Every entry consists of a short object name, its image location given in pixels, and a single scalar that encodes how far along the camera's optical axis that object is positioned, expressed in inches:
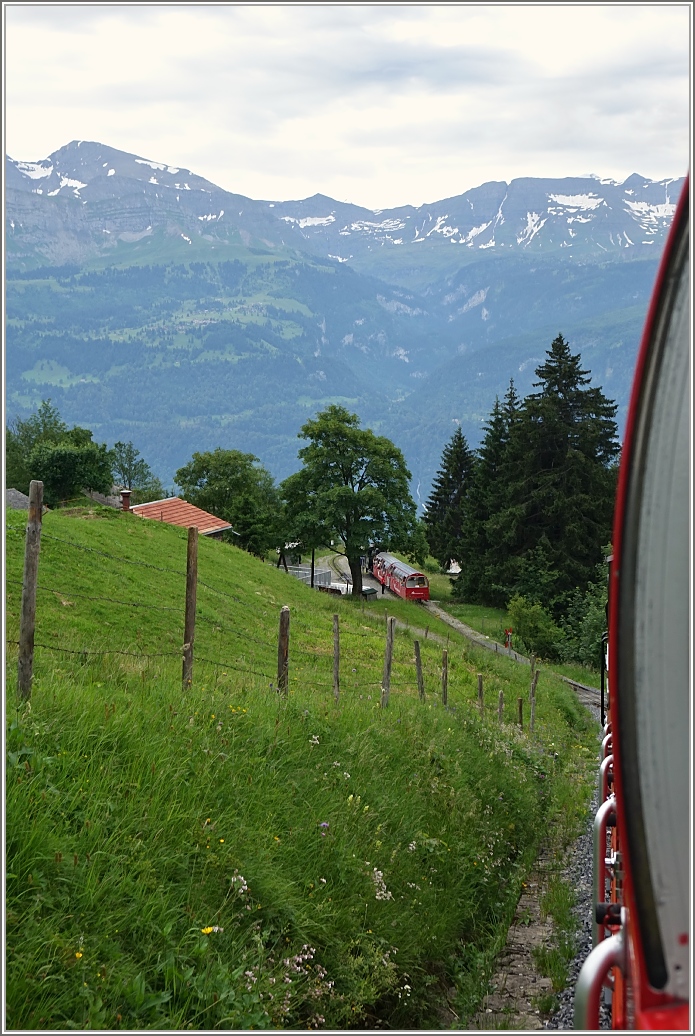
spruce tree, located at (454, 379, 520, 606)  2399.1
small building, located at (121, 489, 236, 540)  2162.9
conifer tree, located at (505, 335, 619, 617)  2252.7
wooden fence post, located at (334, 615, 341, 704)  483.6
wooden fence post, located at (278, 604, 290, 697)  383.2
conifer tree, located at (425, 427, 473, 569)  3034.0
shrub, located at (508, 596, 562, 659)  1818.4
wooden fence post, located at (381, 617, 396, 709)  469.7
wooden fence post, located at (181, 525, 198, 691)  328.8
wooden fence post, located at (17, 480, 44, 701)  255.6
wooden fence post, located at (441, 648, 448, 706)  617.3
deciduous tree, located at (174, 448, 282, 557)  2628.0
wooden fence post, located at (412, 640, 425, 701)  619.2
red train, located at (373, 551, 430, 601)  2454.5
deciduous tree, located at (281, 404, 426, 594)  2297.0
